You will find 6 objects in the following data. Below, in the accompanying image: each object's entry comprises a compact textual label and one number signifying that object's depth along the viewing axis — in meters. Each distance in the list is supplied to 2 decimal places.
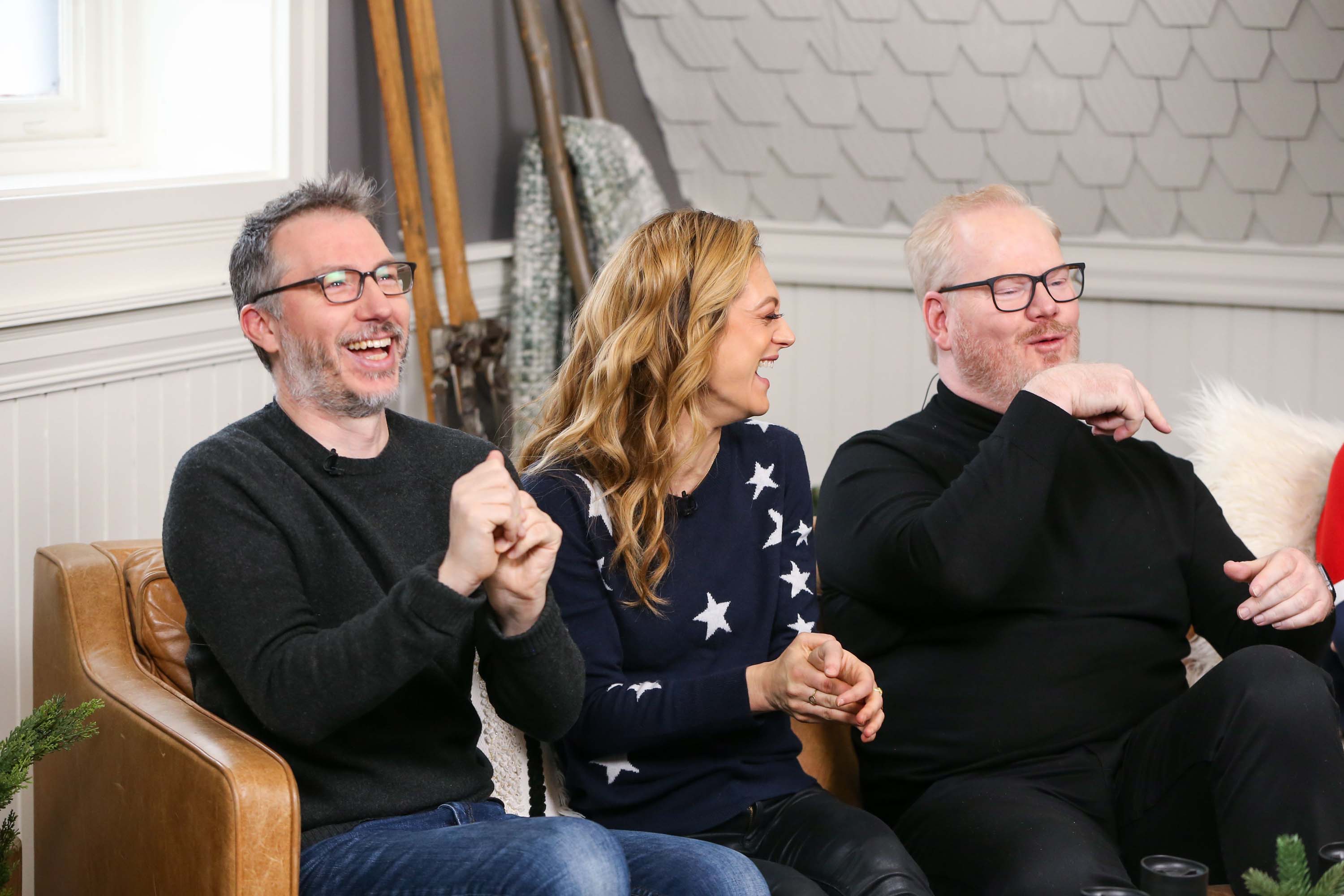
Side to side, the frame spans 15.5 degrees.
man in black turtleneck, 4.99
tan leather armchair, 4.80
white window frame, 5.40
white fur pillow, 5.54
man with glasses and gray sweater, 4.83
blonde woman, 5.02
